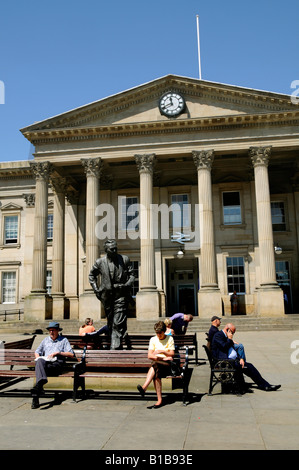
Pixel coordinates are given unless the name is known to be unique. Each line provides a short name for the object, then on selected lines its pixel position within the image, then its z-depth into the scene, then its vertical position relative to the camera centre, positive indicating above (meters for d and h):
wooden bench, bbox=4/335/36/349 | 9.83 -1.03
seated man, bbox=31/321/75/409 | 7.96 -1.01
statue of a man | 9.44 +0.24
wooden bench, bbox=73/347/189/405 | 7.94 -1.21
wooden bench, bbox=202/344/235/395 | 8.26 -1.40
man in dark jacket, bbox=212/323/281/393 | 8.55 -1.18
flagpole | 30.70 +18.09
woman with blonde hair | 11.21 -0.65
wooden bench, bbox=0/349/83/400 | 8.34 -1.17
